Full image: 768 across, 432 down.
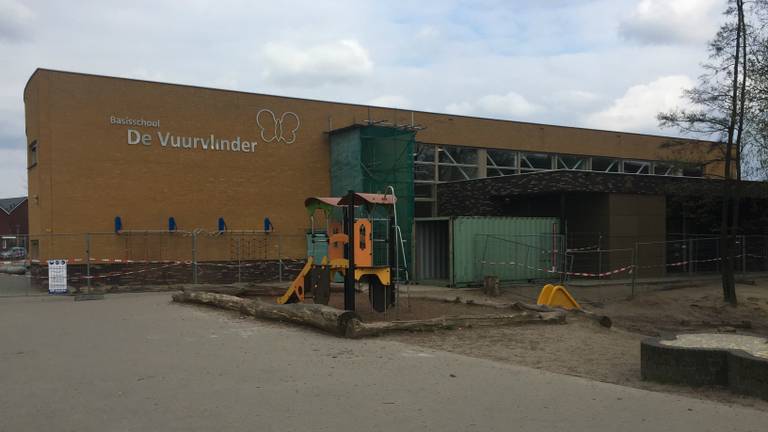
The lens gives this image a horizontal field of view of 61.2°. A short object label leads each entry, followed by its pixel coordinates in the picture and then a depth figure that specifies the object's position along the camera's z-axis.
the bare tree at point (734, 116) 17.69
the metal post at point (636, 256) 22.47
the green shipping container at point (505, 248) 22.23
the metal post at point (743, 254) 25.26
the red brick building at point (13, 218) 71.00
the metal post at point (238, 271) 24.13
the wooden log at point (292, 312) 10.74
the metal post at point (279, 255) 24.98
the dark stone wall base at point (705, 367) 6.80
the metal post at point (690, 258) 24.22
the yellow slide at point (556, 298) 15.26
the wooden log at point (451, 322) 10.71
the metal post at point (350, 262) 12.03
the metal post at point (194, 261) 22.66
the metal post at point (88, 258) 20.38
